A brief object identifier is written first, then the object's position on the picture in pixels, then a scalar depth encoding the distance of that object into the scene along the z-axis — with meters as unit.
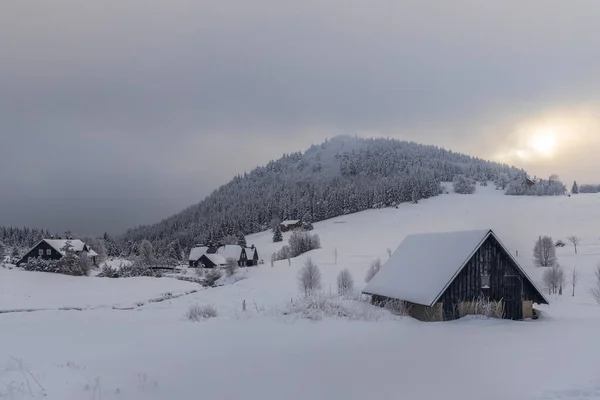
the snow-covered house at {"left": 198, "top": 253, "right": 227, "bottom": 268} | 99.38
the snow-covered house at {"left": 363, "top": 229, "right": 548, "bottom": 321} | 21.81
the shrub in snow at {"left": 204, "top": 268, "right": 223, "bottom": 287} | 74.64
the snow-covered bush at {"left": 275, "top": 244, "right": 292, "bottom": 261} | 98.56
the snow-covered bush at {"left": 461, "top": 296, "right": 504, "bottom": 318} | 22.30
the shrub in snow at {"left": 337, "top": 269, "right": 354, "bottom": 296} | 42.02
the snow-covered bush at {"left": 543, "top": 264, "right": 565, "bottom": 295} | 50.85
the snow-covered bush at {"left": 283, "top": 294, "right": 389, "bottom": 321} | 19.27
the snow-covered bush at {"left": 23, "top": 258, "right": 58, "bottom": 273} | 63.58
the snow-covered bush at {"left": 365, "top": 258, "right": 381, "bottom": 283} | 50.74
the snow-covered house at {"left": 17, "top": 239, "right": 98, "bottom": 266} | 84.34
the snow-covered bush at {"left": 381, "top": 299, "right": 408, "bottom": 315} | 23.16
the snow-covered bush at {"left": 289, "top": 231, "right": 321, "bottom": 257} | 98.81
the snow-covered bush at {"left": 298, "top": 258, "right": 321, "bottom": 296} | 46.08
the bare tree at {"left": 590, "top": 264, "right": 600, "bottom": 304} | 38.70
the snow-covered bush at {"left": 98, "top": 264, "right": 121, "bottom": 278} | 66.06
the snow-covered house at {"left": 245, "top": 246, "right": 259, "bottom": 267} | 102.07
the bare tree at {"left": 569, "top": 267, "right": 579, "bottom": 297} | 51.78
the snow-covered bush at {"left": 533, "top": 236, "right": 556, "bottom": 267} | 63.62
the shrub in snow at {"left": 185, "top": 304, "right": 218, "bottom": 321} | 20.49
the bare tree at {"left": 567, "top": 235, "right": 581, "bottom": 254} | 77.14
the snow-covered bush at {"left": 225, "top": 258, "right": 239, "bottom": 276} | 81.75
